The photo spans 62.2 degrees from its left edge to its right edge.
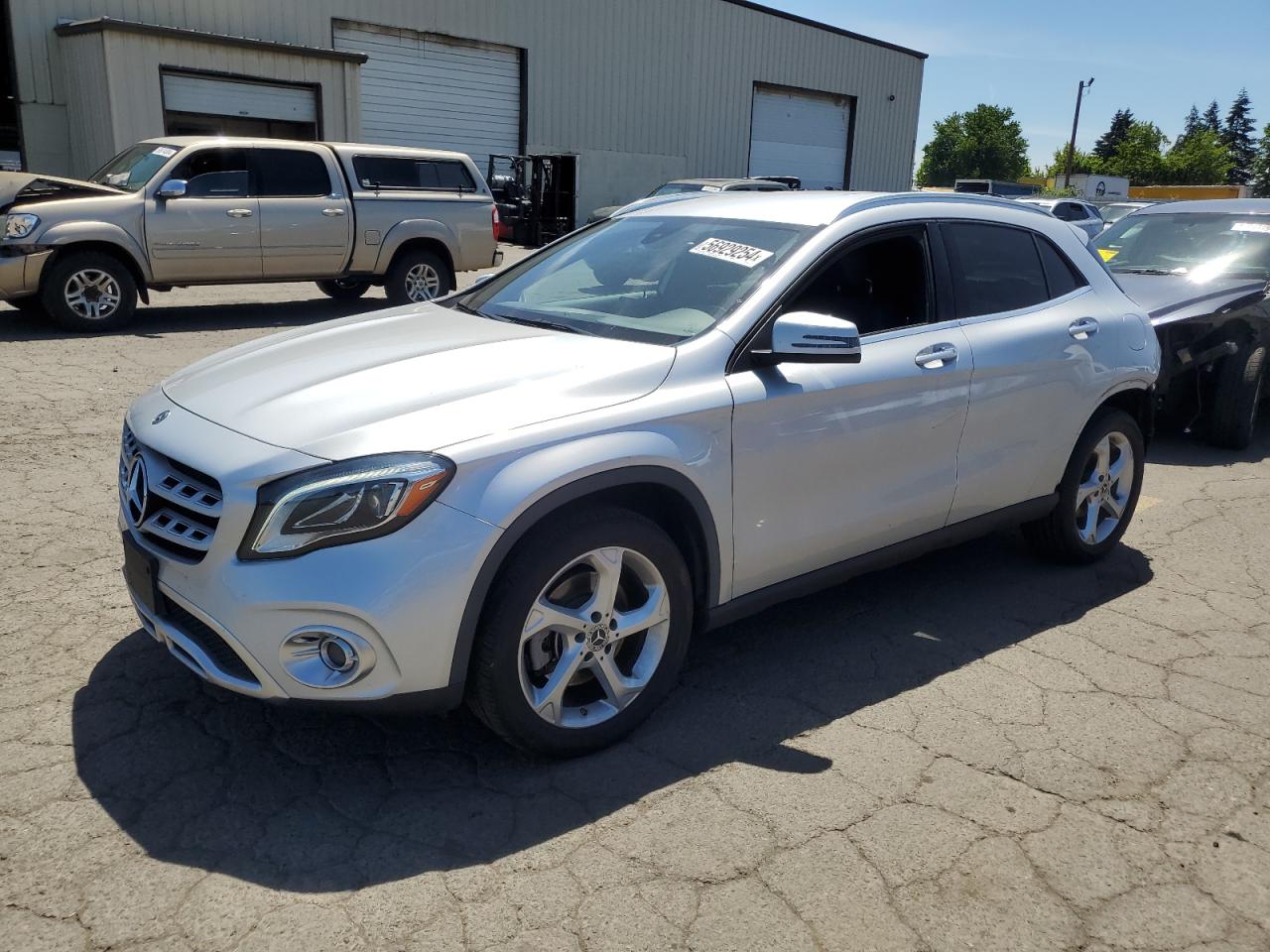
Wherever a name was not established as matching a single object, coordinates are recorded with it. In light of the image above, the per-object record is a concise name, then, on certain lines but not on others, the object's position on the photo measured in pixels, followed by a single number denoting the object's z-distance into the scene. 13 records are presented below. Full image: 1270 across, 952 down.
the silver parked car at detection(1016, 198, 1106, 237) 18.41
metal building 17.73
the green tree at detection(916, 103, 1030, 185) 101.06
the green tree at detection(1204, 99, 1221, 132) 137.38
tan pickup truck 9.75
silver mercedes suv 2.73
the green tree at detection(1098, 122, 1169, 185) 83.00
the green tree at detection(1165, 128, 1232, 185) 81.81
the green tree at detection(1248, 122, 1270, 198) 72.62
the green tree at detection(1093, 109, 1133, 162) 124.19
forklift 23.11
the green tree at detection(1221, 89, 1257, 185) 120.69
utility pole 63.86
